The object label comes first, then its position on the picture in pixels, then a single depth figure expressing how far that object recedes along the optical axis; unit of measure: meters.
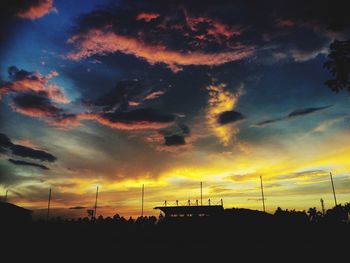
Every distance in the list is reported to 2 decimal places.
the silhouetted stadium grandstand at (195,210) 46.91
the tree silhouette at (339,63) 10.99
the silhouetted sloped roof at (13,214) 48.38
